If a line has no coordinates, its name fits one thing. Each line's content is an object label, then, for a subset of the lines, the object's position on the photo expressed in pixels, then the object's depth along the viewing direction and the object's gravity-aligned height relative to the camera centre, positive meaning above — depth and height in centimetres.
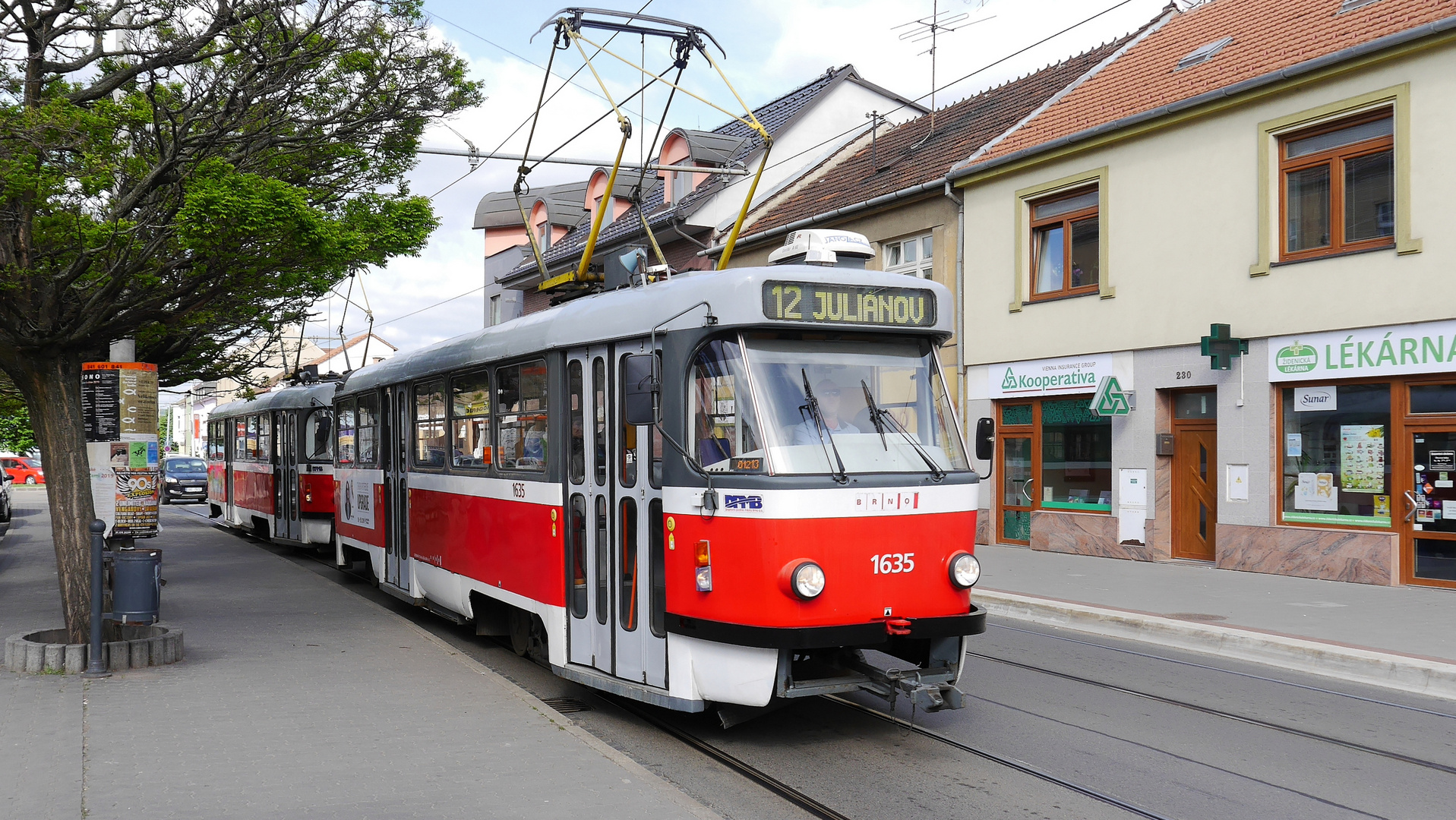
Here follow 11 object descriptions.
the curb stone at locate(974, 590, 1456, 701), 888 -223
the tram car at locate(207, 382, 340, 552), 1908 -116
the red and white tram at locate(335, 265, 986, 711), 643 -56
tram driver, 659 -10
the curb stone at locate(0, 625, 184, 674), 870 -194
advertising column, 1221 -46
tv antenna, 2252 +728
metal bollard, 867 -158
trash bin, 915 -149
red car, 5666 -336
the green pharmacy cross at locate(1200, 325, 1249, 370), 1551 +63
